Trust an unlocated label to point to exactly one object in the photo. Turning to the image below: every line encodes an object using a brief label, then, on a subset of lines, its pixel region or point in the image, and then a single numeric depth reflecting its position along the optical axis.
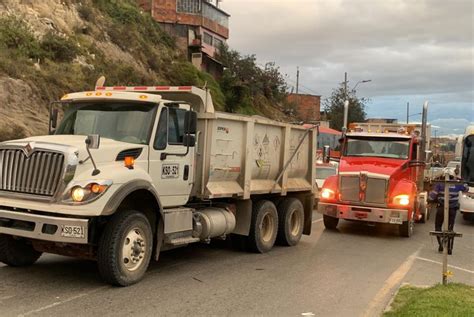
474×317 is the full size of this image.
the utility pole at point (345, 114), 15.79
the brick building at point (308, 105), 78.29
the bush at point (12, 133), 18.94
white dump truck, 6.66
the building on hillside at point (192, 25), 55.31
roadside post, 7.10
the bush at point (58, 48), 28.63
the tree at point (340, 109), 70.11
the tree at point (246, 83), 52.91
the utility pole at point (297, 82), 70.81
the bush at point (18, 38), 26.48
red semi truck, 12.95
